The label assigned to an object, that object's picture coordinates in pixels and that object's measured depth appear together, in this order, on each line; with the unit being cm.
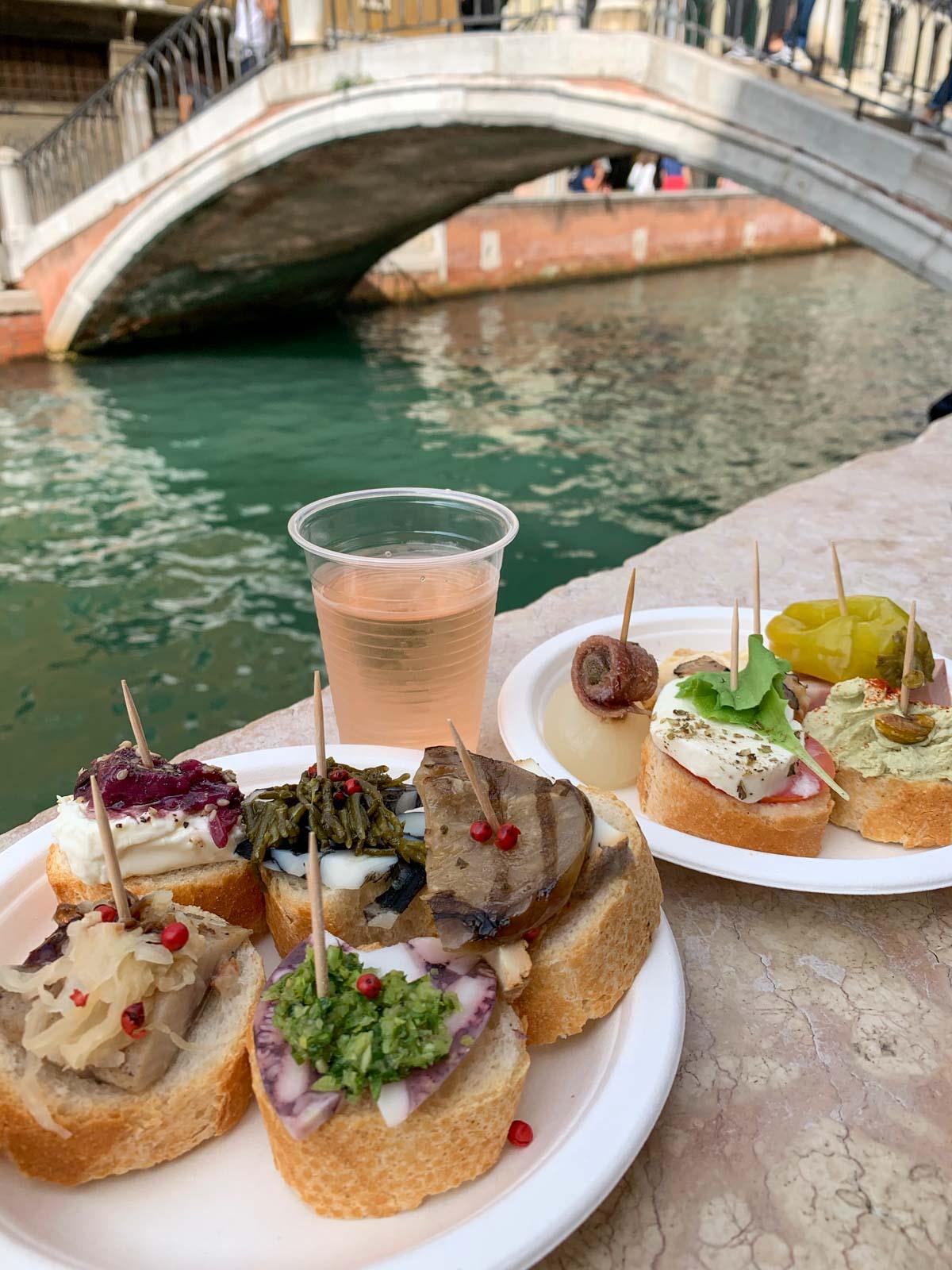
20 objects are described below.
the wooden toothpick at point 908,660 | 29
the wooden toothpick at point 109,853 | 20
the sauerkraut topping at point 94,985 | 20
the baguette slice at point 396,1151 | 18
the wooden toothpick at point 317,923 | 19
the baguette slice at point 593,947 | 21
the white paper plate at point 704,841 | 24
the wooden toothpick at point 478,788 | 22
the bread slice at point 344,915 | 23
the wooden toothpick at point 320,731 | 23
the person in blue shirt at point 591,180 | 1689
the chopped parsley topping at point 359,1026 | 19
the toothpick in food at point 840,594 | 33
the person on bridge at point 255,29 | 896
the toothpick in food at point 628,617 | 30
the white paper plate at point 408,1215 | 17
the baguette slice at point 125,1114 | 19
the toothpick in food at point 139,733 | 24
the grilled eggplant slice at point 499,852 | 21
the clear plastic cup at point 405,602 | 30
